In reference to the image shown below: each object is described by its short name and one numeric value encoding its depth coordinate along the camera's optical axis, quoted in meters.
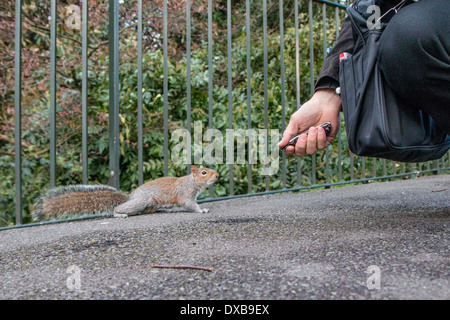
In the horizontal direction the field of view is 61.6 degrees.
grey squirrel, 1.53
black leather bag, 0.96
